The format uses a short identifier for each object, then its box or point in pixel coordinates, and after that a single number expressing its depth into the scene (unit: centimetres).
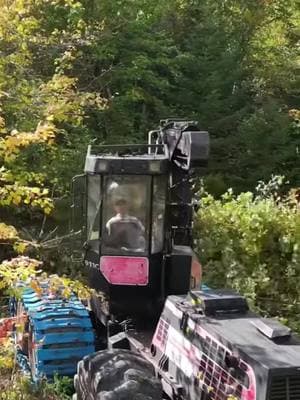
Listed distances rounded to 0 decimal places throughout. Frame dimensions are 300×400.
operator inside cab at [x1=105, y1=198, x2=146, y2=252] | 702
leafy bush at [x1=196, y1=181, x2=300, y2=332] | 1041
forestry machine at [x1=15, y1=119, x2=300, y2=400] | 553
